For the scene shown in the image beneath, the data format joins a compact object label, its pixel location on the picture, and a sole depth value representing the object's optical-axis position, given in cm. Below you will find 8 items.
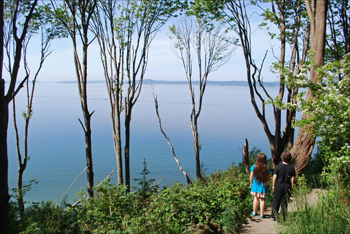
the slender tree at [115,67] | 845
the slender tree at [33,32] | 898
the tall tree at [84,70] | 658
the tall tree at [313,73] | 757
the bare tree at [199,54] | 1167
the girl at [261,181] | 563
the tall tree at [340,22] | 1100
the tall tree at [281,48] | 903
